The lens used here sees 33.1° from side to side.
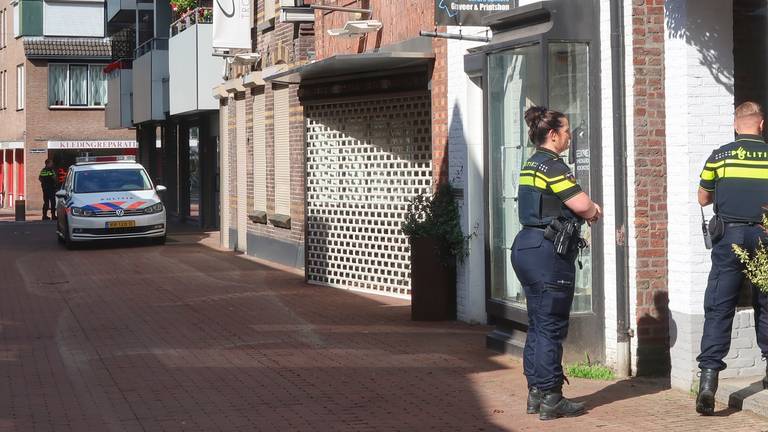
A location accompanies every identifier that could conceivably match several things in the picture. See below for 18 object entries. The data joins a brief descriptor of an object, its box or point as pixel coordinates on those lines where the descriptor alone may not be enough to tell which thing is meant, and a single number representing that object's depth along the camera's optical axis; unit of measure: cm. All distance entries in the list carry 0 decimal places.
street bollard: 4125
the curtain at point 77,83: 5334
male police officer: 810
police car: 2573
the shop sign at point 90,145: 5234
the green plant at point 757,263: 776
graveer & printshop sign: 1202
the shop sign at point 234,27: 2391
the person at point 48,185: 3903
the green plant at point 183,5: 3278
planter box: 1357
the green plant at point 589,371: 970
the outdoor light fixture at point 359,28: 1608
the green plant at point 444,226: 1343
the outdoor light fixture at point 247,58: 2339
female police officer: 816
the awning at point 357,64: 1431
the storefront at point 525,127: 988
